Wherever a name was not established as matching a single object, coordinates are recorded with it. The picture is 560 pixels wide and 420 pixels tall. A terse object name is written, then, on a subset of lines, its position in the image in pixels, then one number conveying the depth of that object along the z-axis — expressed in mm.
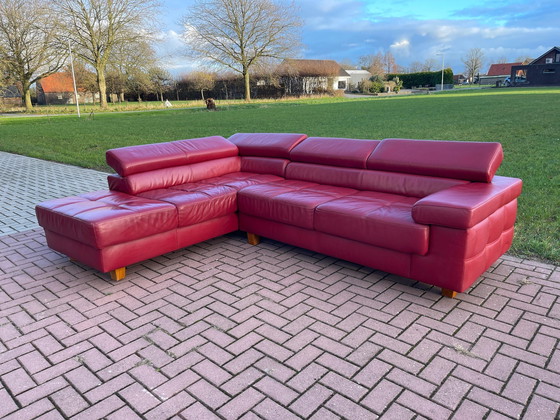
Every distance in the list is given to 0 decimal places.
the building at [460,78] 78275
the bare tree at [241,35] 33250
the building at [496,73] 67438
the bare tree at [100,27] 28547
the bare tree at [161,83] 39562
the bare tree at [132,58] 30219
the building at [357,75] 58938
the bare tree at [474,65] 78250
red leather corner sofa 2955
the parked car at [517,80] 52609
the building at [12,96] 36200
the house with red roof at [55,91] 49031
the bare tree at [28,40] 28609
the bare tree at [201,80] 42188
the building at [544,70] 48312
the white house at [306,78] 39138
